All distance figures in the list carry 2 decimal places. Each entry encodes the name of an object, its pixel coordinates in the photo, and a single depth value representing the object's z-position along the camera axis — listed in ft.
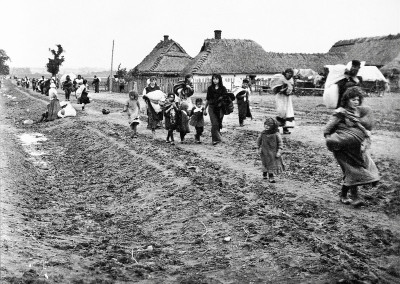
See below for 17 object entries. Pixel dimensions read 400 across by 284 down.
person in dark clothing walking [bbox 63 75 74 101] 99.80
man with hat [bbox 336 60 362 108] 25.40
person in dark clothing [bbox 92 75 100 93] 144.03
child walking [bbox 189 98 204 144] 40.22
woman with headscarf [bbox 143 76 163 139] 45.32
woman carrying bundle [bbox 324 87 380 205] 21.36
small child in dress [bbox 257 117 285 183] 25.96
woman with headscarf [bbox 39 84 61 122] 71.88
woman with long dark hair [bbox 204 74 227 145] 39.50
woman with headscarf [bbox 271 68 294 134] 41.34
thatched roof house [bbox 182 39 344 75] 146.41
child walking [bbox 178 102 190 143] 40.52
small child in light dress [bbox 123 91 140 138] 45.22
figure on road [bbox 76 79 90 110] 81.46
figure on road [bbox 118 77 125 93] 157.58
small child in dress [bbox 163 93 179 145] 40.32
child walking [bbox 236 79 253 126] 50.80
